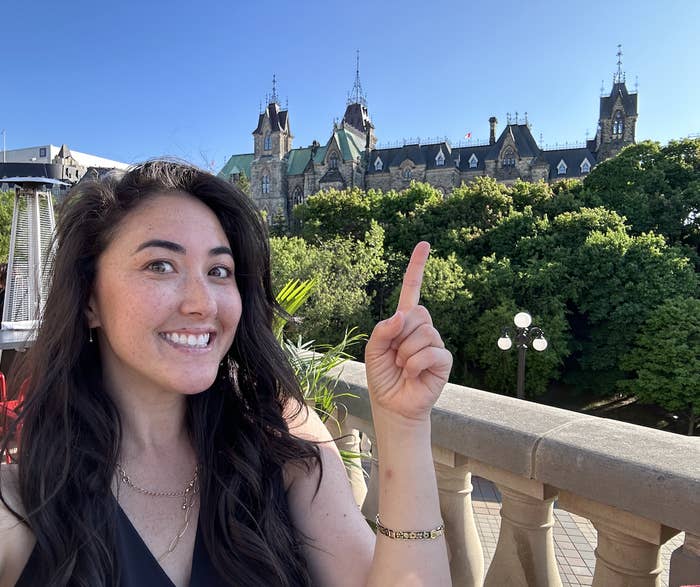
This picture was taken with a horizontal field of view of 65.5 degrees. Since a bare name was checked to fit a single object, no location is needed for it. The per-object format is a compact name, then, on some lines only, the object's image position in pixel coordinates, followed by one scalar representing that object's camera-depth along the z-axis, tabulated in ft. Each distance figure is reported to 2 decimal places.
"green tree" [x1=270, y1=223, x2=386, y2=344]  69.56
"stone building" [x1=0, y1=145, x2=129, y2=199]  172.86
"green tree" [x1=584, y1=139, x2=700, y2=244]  86.33
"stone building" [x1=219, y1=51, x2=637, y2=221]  163.02
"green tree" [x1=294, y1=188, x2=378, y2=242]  106.19
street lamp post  36.94
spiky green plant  8.18
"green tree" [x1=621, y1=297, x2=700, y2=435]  62.90
